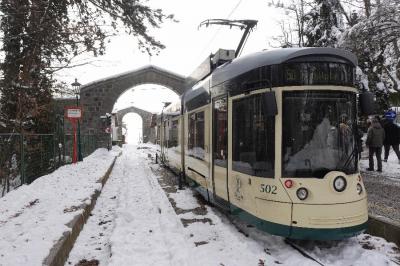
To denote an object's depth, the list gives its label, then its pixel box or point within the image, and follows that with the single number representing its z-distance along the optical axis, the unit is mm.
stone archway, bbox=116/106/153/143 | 72762
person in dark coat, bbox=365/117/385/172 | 12855
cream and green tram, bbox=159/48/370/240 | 5555
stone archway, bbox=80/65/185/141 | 36172
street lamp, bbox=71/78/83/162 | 19906
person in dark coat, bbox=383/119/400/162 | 13844
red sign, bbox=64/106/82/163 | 17609
